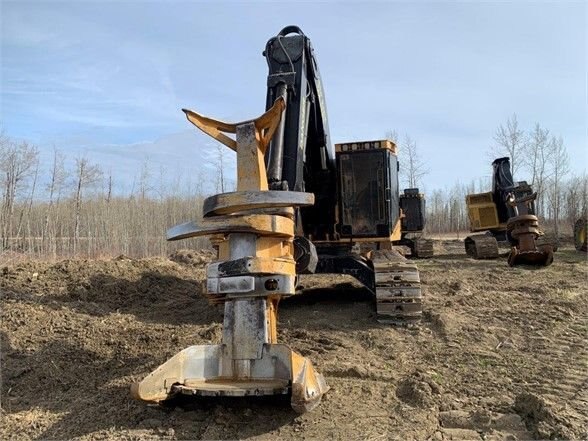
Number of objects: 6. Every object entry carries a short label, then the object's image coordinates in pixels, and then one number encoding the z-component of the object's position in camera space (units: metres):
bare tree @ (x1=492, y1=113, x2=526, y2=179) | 31.16
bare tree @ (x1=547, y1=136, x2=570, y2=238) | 28.08
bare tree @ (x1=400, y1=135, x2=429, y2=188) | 36.62
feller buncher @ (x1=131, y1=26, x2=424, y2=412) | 3.31
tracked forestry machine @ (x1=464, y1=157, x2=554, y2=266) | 11.17
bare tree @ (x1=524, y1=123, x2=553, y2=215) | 30.88
